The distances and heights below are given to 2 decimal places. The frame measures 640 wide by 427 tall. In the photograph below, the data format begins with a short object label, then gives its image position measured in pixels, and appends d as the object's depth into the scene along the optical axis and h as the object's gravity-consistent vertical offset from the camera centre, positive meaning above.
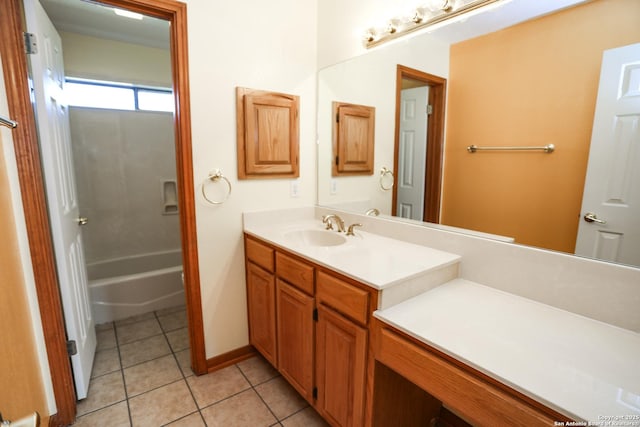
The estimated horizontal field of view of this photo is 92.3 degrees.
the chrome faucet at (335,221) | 1.86 -0.38
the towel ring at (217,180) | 1.81 -0.12
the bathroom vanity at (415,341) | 0.76 -0.53
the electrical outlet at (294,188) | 2.16 -0.20
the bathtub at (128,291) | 2.49 -1.11
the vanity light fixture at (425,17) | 1.33 +0.67
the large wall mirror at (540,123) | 1.00 +0.14
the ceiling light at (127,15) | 2.20 +1.04
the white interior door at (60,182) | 1.45 -0.12
